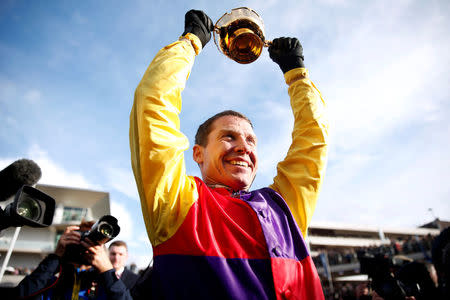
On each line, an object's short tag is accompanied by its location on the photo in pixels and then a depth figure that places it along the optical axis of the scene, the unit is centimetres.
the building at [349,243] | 2038
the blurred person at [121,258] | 391
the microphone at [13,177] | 151
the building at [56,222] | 2341
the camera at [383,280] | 246
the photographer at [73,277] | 243
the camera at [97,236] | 220
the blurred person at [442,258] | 235
